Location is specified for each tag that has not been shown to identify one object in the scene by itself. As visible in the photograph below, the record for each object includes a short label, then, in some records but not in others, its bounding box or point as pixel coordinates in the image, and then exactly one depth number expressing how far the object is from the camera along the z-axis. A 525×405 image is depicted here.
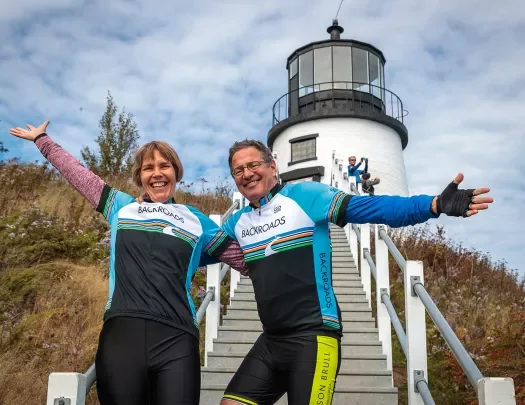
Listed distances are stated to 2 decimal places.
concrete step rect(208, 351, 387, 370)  4.59
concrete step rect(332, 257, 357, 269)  7.26
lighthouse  18.16
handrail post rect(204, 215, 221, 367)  4.60
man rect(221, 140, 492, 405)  2.47
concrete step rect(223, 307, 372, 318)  5.39
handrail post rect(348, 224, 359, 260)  7.46
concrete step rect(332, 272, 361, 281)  6.71
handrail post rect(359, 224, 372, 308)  6.01
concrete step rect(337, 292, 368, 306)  5.87
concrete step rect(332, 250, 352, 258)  7.88
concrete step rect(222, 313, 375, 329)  5.28
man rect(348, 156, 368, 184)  13.59
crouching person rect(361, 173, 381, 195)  12.96
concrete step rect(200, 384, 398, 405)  4.05
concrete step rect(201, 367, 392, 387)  4.34
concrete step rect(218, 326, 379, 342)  5.02
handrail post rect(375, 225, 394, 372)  4.66
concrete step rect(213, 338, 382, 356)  4.79
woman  2.22
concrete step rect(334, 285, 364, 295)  6.17
